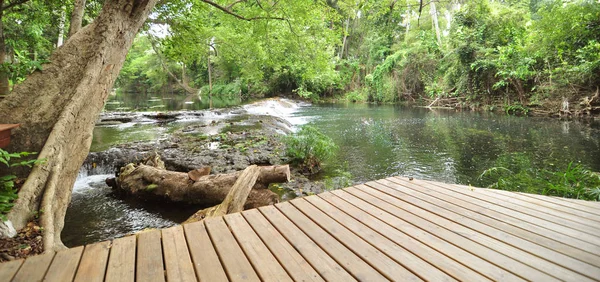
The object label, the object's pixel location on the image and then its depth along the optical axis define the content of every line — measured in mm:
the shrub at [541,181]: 3867
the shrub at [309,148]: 6885
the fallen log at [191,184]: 4312
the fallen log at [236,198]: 3424
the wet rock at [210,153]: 6457
